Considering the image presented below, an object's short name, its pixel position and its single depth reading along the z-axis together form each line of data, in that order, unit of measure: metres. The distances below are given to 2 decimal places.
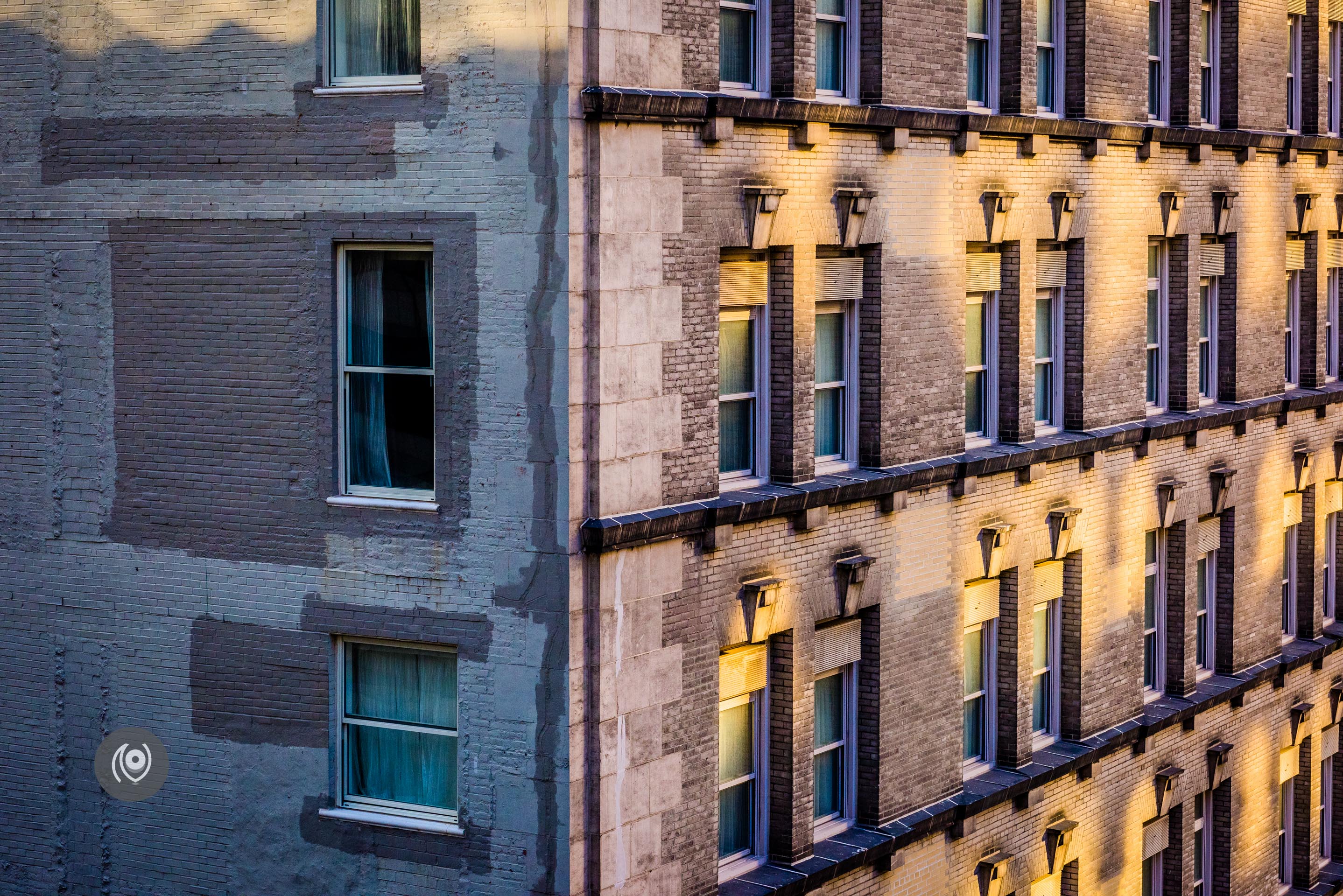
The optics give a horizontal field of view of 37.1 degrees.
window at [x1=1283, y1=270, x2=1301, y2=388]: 32.62
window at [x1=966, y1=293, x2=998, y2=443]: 23.97
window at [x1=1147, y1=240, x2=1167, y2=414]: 28.25
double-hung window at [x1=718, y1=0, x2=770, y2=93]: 19.72
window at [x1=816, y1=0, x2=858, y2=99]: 21.17
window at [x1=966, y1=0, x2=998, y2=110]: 23.56
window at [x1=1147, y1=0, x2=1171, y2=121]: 27.84
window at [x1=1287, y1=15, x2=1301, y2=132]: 32.00
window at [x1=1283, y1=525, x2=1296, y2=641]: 32.88
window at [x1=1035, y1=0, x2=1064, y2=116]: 25.03
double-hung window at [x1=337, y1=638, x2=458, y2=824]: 18.48
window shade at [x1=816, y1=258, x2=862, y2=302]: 20.98
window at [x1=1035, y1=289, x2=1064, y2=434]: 25.52
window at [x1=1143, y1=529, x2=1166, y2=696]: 28.44
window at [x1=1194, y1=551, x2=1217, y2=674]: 30.06
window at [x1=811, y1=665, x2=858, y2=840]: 21.58
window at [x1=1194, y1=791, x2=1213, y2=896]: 30.19
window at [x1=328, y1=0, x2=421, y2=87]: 18.11
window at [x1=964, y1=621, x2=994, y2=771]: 24.22
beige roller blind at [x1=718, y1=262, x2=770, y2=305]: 19.66
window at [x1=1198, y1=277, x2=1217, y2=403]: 29.81
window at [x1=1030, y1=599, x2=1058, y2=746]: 25.72
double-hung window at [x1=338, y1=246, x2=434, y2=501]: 18.27
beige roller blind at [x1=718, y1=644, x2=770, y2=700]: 19.86
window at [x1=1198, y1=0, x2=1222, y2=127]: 29.39
